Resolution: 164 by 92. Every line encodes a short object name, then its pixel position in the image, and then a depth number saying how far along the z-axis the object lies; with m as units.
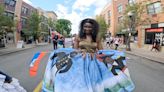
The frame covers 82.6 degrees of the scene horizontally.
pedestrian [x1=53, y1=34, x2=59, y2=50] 8.95
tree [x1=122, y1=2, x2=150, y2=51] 11.39
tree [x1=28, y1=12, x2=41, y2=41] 18.70
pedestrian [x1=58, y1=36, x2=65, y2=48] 8.28
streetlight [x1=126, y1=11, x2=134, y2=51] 10.89
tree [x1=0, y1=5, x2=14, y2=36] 9.58
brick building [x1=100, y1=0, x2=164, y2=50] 12.58
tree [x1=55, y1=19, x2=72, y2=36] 52.65
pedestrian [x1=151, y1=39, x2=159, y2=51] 10.84
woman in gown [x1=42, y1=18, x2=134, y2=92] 1.57
